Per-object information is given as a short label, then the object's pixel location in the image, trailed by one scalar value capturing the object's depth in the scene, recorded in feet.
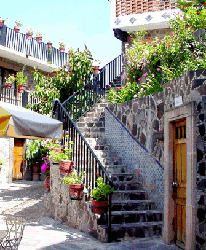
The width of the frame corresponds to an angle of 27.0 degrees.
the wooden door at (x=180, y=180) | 22.35
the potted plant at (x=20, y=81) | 66.24
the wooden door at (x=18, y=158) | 69.15
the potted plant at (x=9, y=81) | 61.82
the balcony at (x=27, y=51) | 64.08
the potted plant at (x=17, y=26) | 67.10
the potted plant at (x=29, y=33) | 69.51
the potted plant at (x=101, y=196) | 24.32
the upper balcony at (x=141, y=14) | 45.32
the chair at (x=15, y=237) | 16.75
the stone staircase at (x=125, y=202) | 24.45
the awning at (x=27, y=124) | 19.23
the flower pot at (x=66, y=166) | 29.09
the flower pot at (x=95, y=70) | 47.52
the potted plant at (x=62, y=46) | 75.59
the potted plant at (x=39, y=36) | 71.97
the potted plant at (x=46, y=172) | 34.47
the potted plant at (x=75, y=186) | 26.91
